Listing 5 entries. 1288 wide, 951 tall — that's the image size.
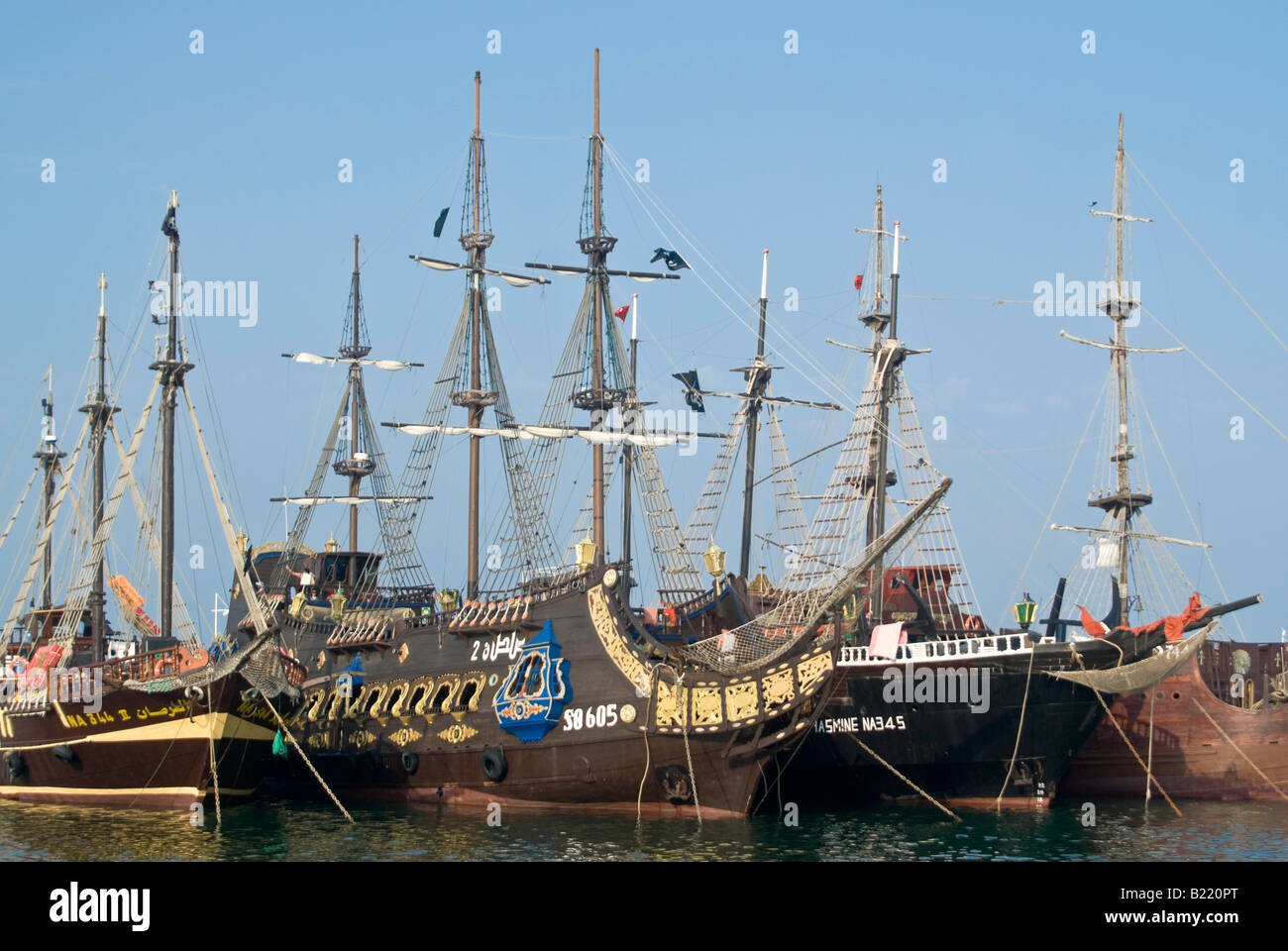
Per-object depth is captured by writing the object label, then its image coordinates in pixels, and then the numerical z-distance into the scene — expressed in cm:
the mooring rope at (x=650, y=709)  3481
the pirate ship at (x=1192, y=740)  4381
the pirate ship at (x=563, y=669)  3434
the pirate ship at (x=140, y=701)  3747
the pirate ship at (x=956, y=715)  3856
